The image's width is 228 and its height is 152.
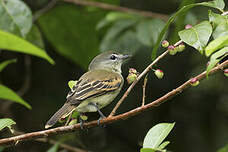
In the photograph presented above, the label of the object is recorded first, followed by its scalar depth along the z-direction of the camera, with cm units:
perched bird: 594
